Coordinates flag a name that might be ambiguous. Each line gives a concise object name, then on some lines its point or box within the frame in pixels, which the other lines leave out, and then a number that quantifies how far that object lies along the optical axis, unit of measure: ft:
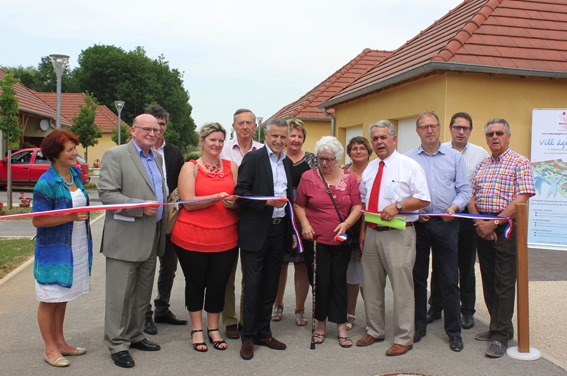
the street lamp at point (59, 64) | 48.85
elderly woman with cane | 15.58
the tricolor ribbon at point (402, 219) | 14.88
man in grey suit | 13.92
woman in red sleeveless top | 14.82
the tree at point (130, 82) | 190.39
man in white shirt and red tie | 14.97
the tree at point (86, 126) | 89.76
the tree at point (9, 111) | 50.08
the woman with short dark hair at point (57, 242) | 13.38
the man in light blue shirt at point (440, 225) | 15.78
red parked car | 67.51
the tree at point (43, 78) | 227.40
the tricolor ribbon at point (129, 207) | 13.09
